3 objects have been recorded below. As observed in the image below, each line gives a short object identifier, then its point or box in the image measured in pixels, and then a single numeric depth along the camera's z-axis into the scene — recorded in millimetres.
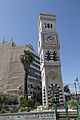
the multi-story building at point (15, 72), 27178
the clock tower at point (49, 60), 15078
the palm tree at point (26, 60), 16913
